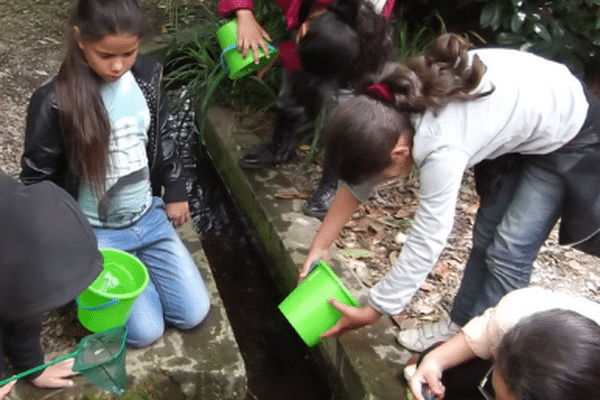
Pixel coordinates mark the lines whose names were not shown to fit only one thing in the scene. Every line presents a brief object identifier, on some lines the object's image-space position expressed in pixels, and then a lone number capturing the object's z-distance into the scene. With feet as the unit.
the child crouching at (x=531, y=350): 4.32
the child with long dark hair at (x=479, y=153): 5.62
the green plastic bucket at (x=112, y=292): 6.72
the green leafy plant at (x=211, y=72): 12.26
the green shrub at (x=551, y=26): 10.84
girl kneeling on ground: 6.95
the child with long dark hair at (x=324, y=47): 8.54
